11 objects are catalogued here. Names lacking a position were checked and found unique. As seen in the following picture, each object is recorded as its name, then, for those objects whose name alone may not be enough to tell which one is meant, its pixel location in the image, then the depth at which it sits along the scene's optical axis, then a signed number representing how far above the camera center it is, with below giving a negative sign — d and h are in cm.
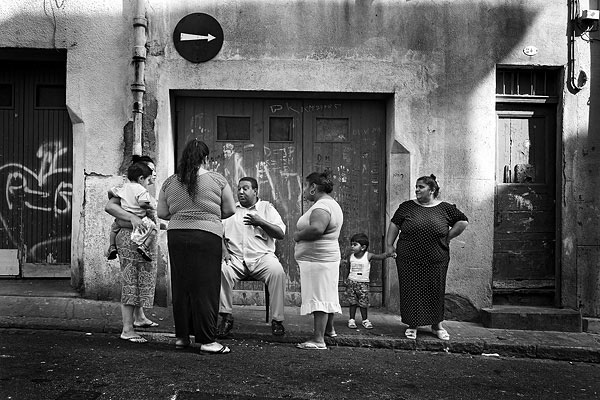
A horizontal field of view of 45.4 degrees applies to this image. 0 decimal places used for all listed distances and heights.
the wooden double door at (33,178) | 923 +35
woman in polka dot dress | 721 -49
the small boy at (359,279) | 762 -76
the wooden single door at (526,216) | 863 -9
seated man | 701 -45
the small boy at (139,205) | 657 +1
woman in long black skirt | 609 -33
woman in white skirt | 657 -47
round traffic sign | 836 +197
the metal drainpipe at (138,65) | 823 +162
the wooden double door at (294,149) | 875 +71
